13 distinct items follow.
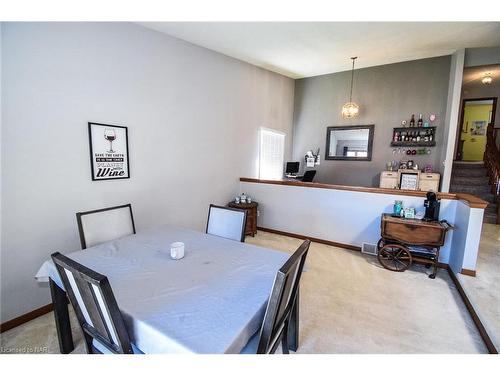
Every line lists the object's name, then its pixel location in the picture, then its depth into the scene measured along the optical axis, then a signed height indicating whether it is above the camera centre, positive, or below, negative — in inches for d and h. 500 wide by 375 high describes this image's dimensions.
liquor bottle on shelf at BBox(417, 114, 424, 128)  188.2 +34.7
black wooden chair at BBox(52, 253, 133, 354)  37.9 -26.0
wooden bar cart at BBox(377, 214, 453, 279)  106.9 -34.4
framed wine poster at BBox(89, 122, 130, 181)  94.0 +2.3
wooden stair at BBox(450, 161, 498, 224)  188.6 -13.6
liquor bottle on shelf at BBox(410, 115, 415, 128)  191.0 +35.3
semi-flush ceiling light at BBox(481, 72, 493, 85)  208.5 +77.9
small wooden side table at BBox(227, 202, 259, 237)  159.5 -36.0
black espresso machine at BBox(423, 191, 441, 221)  113.7 -19.0
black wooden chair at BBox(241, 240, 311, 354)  40.3 -27.2
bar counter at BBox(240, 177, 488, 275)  103.0 -27.4
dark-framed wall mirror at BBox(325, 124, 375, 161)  208.9 +22.3
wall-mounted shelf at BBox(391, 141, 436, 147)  185.1 +17.6
